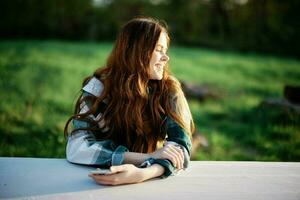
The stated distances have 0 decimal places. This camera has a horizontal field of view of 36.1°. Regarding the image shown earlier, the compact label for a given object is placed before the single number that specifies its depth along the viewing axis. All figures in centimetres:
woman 248
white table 207
